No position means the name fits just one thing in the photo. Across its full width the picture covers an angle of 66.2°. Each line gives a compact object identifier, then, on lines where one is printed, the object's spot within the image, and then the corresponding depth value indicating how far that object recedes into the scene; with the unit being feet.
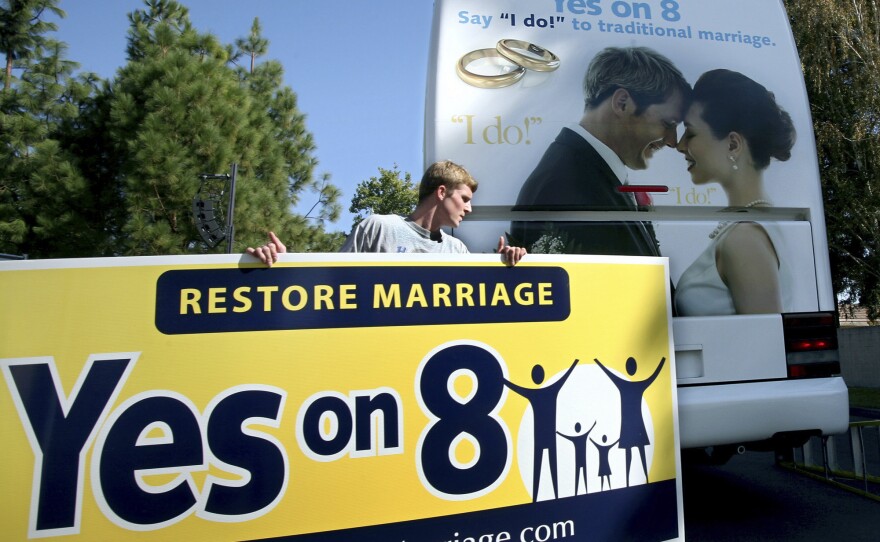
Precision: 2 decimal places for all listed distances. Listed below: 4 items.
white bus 11.74
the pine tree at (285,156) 51.34
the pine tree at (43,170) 41.75
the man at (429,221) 9.09
